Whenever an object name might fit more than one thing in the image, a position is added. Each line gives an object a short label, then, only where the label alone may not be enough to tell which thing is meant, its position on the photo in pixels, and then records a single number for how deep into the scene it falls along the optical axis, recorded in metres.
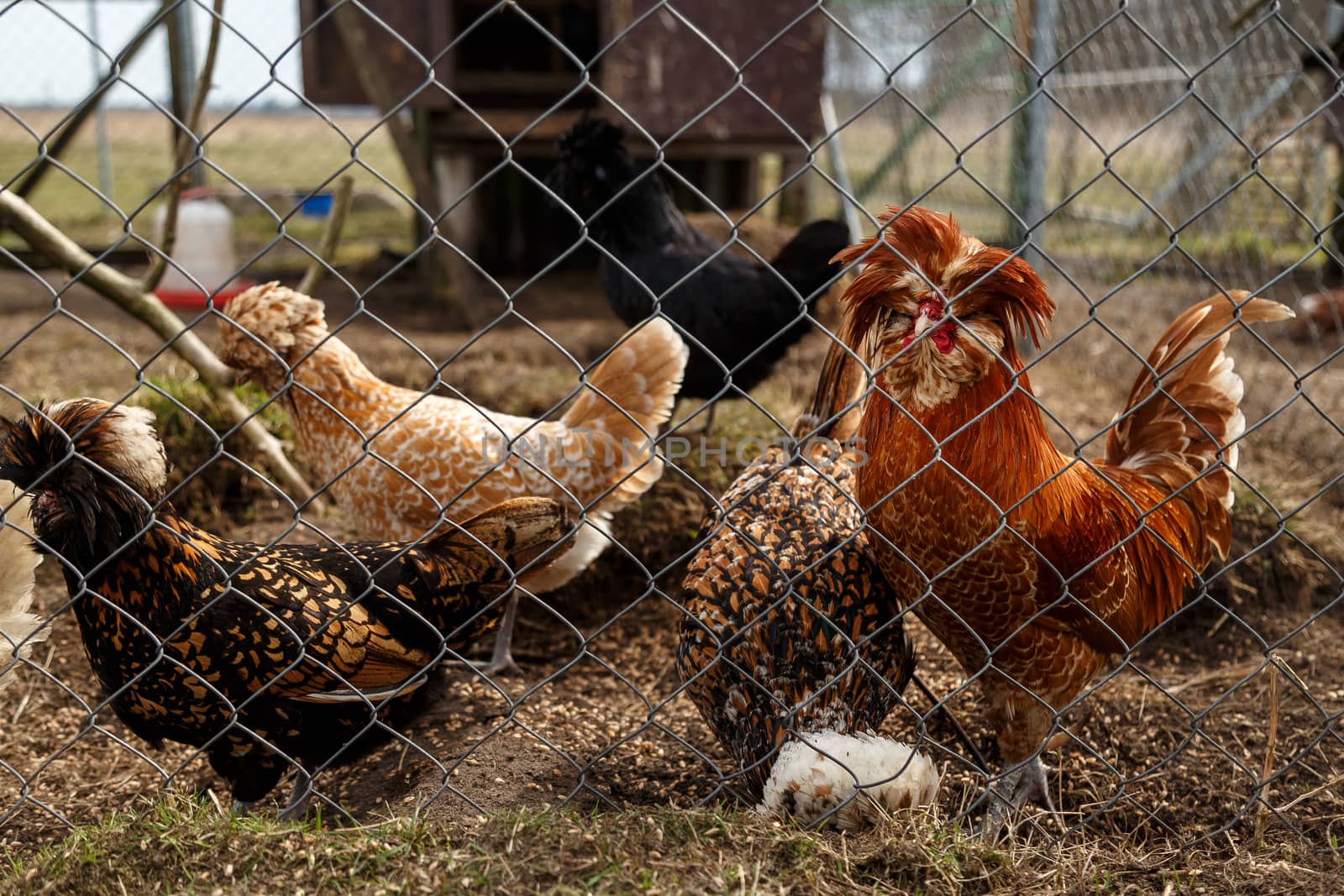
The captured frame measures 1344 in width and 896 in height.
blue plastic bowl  9.18
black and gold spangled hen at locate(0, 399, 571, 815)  2.10
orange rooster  2.11
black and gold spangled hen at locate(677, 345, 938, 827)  2.14
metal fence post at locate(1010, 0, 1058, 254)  4.55
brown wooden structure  5.52
